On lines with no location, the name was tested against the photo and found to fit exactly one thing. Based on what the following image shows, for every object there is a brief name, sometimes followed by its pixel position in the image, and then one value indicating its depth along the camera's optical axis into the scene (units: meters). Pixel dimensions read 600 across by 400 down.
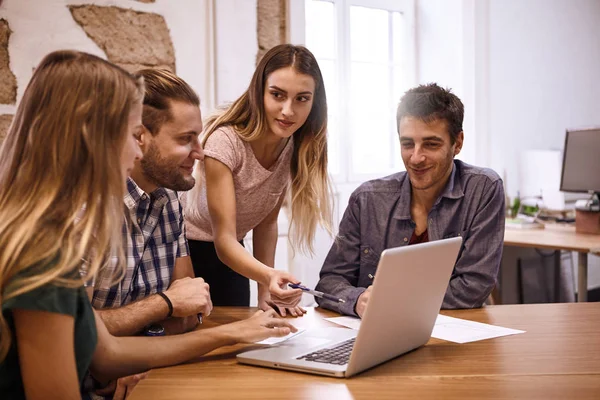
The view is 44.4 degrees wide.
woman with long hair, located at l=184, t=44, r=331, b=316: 2.20
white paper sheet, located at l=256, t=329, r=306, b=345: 1.63
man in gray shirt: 2.20
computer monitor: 4.17
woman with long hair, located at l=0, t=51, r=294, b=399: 1.12
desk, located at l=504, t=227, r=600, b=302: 3.51
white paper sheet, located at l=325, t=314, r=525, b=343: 1.68
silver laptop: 1.36
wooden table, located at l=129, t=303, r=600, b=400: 1.29
